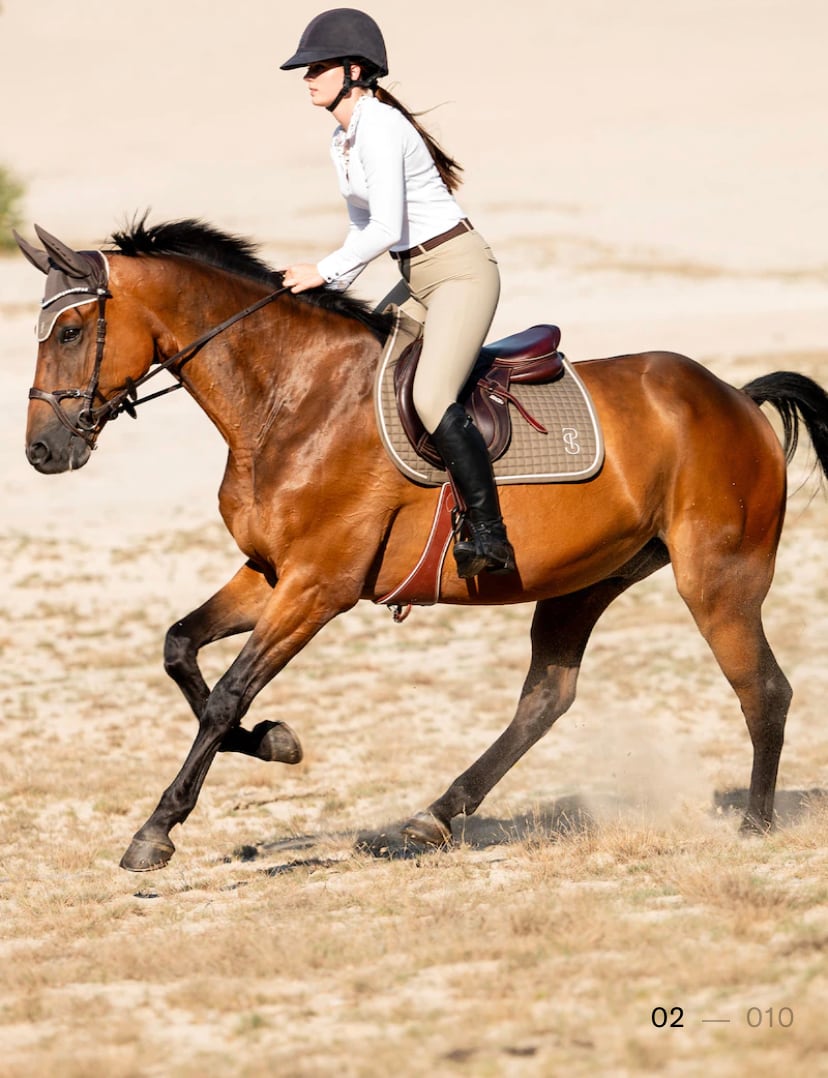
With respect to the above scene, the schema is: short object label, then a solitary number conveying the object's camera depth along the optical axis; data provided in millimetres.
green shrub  74750
